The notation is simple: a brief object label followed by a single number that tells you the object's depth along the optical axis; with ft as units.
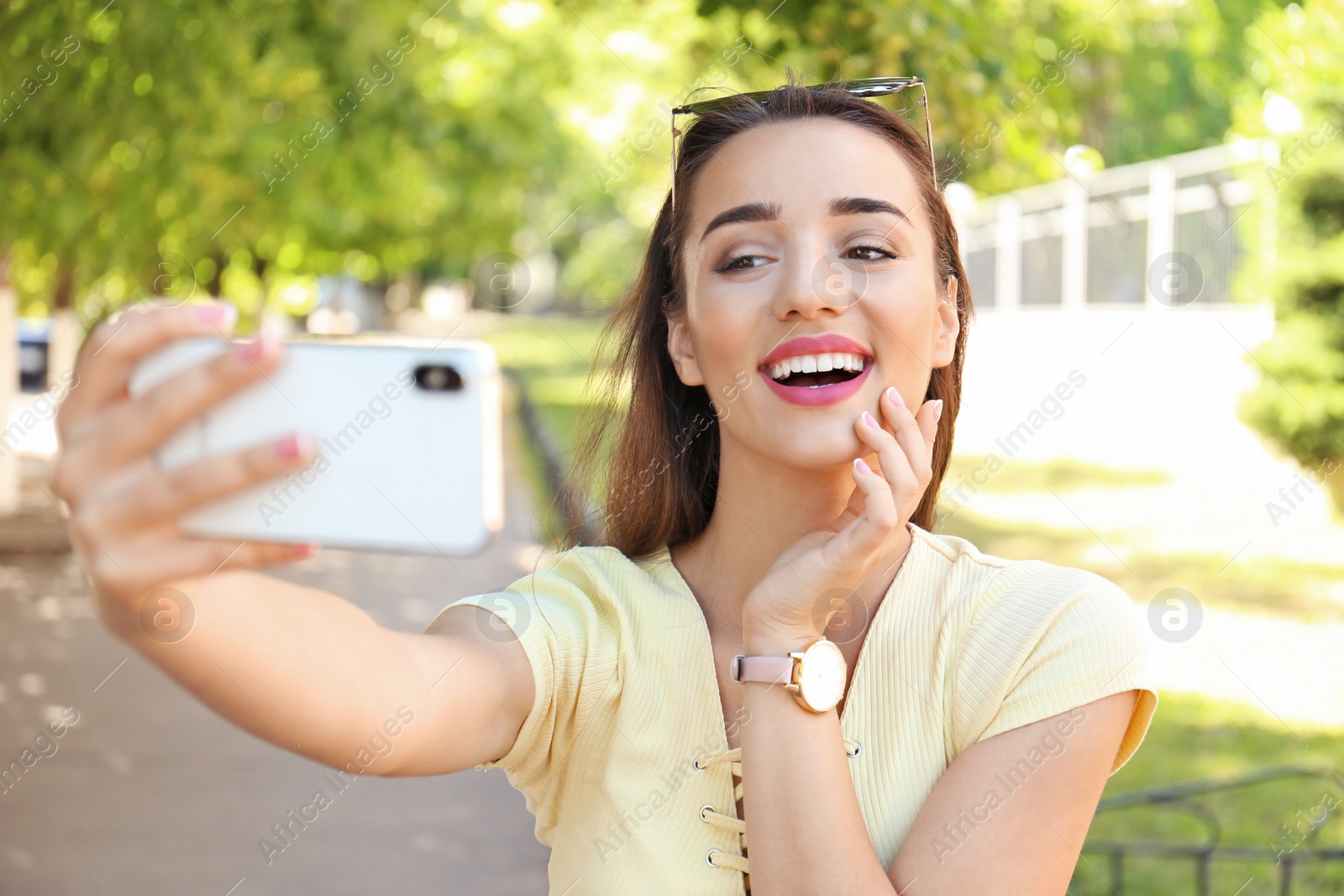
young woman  5.06
